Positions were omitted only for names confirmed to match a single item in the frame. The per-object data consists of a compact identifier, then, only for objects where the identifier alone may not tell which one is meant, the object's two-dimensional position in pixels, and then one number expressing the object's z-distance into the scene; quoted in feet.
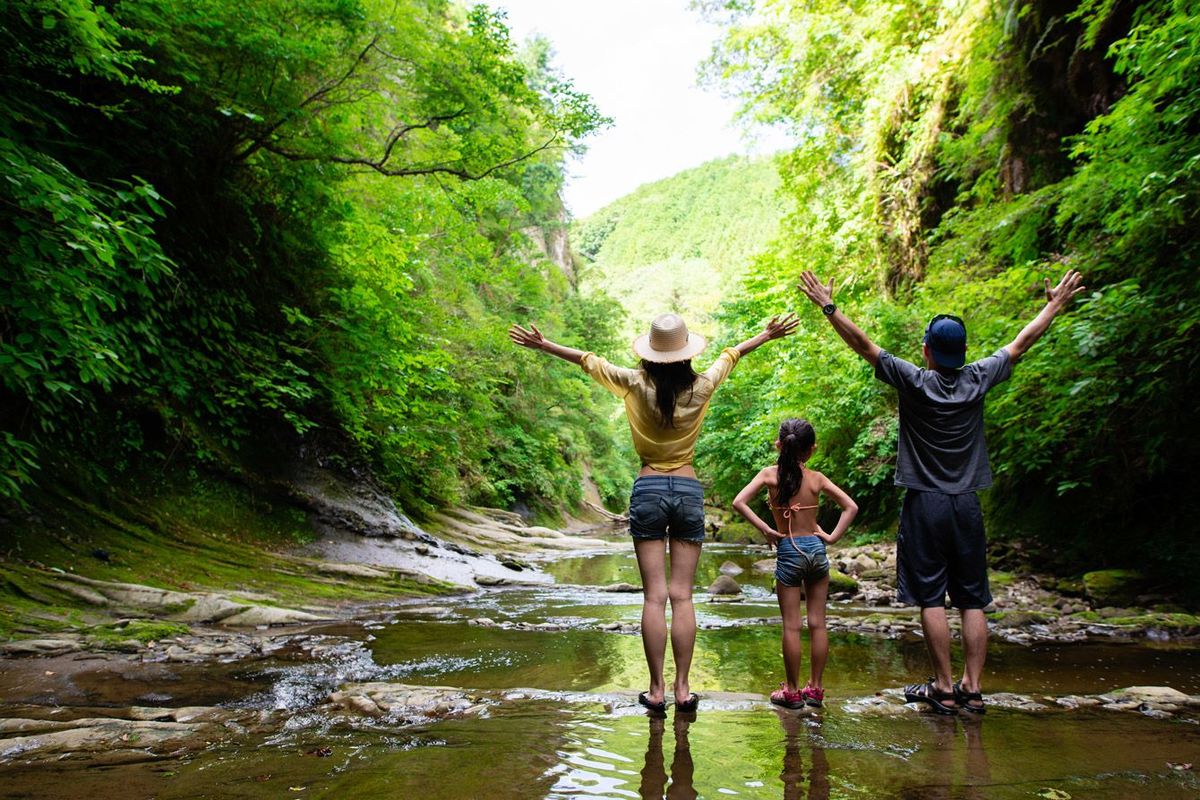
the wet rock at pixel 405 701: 12.32
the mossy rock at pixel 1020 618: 23.77
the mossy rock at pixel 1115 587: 25.38
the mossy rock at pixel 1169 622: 20.77
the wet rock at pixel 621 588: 38.47
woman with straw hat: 12.17
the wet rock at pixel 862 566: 42.29
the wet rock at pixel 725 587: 36.47
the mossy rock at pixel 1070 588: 27.22
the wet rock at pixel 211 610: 22.24
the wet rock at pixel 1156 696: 12.73
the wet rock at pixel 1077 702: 12.93
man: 12.60
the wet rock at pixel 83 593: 20.45
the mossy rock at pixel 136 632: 18.13
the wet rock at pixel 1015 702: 12.74
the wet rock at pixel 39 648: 16.26
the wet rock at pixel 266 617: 23.09
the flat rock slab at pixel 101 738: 9.56
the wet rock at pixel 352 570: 31.89
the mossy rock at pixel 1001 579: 30.78
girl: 13.35
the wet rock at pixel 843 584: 34.78
